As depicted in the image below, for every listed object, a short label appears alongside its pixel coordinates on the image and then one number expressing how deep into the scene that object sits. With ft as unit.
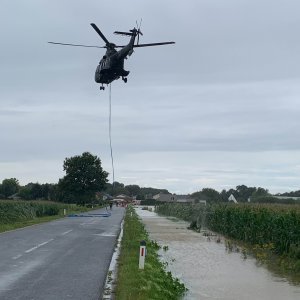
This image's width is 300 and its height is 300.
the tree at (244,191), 422.57
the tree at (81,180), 392.27
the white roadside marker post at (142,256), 44.78
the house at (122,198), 607.28
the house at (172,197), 603.72
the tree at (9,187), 518.37
